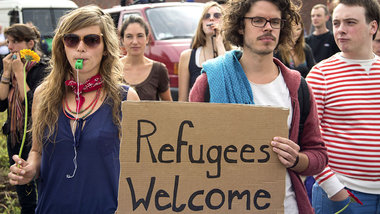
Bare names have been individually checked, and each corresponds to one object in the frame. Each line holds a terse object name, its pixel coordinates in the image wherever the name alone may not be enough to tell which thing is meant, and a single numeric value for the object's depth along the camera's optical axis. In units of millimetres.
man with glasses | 2525
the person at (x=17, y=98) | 4656
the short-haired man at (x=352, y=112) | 3115
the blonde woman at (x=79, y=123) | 2674
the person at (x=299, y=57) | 5859
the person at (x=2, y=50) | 14055
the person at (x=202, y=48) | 5156
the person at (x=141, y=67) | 4906
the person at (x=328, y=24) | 10234
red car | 8711
